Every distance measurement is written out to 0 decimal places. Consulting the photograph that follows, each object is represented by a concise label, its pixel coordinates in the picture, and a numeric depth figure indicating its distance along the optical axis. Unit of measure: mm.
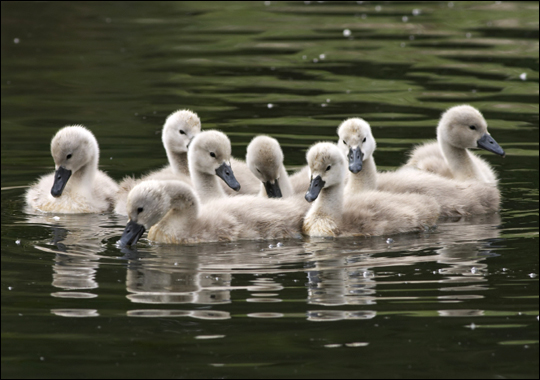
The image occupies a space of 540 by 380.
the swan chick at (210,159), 18984
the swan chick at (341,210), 17797
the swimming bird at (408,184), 19062
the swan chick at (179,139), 21187
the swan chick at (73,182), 20391
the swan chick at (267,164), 18620
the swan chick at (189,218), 17266
